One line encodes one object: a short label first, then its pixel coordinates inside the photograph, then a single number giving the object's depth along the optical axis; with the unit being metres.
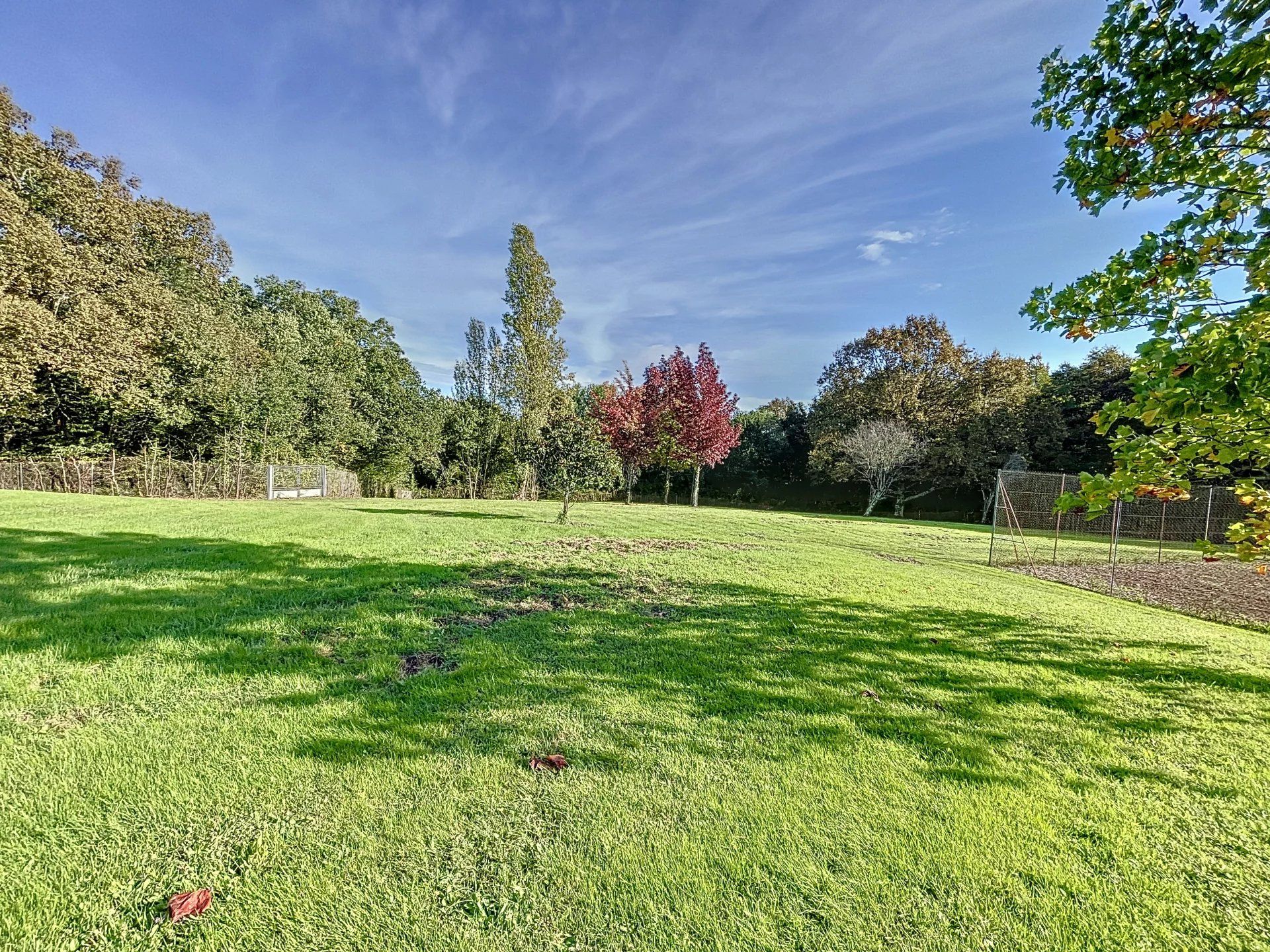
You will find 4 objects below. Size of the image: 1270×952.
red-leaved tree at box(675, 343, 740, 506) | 22.17
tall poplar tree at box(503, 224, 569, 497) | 24.06
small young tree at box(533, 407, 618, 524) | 10.88
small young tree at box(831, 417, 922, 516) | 23.52
